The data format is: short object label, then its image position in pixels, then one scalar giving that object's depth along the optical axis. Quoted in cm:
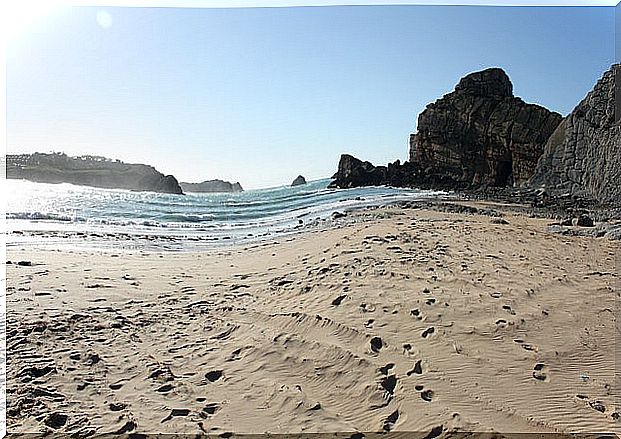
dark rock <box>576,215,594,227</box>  824
